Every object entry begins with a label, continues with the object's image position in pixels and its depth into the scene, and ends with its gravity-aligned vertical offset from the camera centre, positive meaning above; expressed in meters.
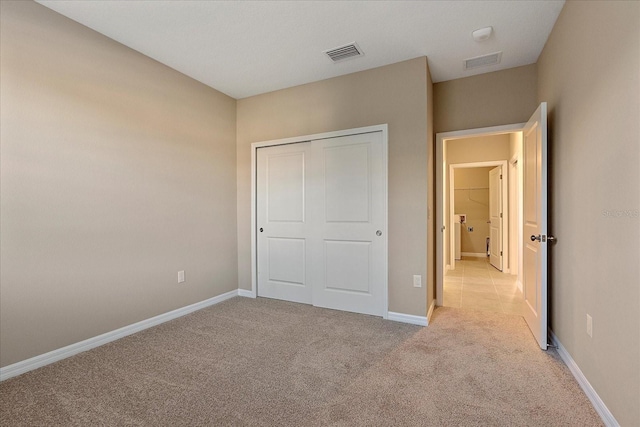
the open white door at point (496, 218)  5.62 -0.14
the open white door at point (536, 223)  2.38 -0.11
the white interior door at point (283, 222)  3.69 -0.12
